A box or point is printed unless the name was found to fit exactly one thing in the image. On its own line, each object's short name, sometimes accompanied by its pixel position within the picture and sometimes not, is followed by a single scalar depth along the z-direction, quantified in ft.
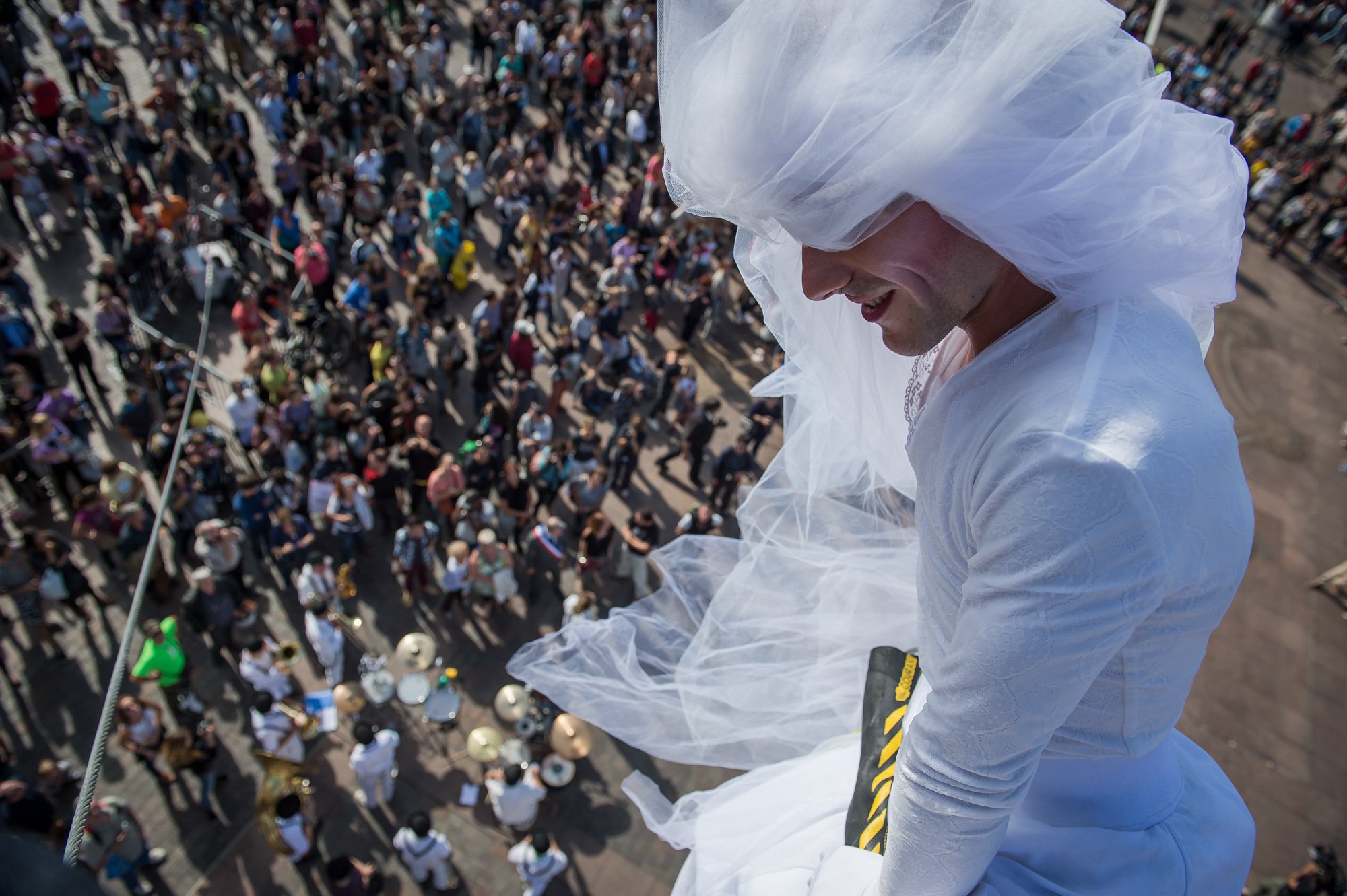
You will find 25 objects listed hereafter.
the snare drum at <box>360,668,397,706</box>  29.14
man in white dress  5.20
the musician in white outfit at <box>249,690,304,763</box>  25.91
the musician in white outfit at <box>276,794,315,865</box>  24.29
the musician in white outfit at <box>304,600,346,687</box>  28.53
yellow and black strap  7.59
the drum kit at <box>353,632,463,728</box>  29.19
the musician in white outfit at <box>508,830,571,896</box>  24.59
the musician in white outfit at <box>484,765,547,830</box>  26.37
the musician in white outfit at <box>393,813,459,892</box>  24.48
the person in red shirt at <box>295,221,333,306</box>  39.99
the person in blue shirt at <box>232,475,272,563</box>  31.04
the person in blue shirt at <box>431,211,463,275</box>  45.27
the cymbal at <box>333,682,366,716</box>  27.66
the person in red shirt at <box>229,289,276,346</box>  38.24
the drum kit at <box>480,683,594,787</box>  27.35
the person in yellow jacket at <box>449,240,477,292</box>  46.55
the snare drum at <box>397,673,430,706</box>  29.25
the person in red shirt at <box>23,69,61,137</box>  46.14
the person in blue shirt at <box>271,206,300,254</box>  42.88
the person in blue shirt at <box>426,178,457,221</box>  47.21
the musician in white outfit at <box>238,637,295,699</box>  27.68
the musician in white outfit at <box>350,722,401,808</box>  25.89
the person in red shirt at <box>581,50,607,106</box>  63.31
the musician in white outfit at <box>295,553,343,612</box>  30.25
